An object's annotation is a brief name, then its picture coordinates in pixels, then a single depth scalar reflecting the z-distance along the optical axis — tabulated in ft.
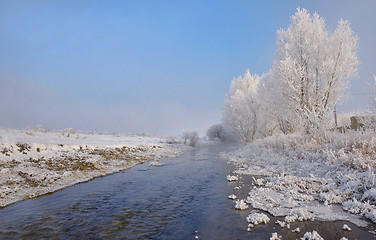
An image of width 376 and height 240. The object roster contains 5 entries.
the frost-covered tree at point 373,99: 35.40
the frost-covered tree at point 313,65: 53.57
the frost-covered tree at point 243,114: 98.68
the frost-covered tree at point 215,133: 221.56
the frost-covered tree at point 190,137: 155.43
